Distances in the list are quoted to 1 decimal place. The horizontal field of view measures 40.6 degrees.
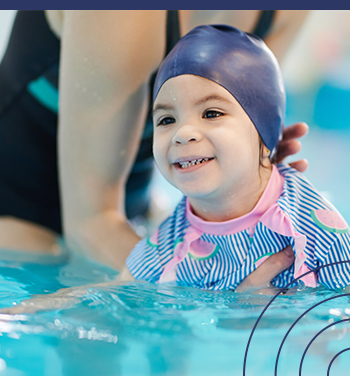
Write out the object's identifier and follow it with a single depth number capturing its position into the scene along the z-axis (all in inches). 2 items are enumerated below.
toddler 35.9
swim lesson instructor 45.8
